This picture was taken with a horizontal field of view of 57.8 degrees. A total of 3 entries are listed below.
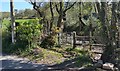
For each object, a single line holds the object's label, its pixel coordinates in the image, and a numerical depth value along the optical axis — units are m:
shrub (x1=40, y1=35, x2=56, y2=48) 5.63
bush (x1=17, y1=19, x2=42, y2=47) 5.15
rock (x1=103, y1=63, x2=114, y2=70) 3.24
